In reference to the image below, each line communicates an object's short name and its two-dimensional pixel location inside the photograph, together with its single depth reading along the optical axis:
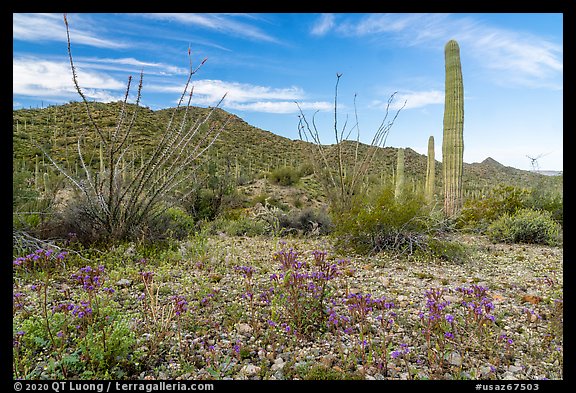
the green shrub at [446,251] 5.69
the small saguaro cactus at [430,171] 12.50
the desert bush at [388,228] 5.98
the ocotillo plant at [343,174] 8.21
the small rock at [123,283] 3.95
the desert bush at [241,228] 8.01
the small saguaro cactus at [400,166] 12.93
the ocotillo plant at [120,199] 5.02
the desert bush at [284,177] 18.56
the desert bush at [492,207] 9.39
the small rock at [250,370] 2.34
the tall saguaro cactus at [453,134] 10.22
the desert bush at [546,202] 9.00
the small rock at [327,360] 2.41
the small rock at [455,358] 2.53
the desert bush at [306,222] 8.36
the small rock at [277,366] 2.41
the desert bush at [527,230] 7.53
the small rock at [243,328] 2.94
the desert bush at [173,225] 6.19
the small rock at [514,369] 2.47
